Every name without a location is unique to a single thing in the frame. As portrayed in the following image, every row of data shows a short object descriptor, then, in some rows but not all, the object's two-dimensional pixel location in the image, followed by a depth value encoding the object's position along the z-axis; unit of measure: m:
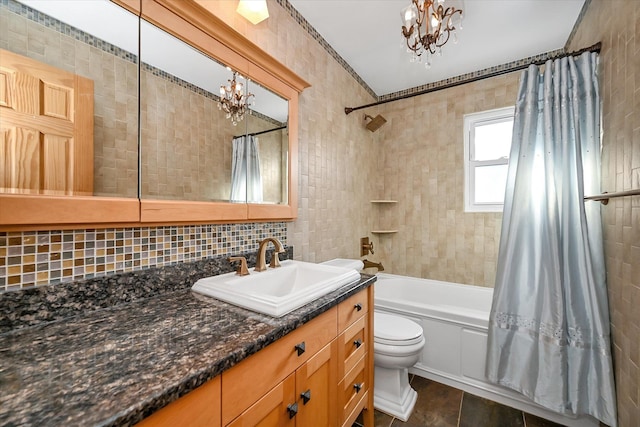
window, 2.57
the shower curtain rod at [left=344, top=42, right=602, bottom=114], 1.60
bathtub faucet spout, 2.74
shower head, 2.60
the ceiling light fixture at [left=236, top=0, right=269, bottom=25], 1.38
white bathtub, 1.79
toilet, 1.67
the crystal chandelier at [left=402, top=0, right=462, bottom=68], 1.46
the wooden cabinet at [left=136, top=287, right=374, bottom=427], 0.65
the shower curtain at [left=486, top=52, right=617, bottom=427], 1.54
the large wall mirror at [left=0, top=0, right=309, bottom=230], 0.76
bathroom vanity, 0.49
